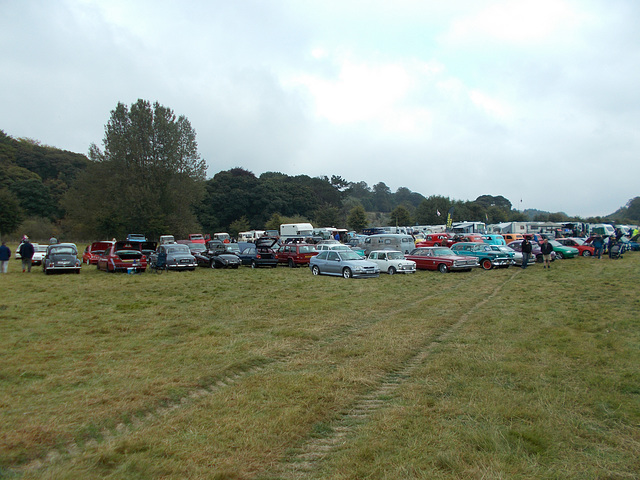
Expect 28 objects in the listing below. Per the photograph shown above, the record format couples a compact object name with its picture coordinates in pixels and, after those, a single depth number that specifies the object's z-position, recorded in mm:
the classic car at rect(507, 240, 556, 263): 27903
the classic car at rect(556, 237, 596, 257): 31289
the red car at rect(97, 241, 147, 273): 24203
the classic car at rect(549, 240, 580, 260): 30111
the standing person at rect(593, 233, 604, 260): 29516
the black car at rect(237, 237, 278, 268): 29172
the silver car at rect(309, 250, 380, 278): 21750
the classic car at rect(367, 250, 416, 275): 23078
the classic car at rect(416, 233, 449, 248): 36031
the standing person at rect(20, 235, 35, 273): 23000
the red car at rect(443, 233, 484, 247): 33103
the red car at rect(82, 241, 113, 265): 29922
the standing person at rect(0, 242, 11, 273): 21625
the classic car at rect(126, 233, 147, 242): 43156
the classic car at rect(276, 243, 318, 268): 28750
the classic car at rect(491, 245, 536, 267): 25978
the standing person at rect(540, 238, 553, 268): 24058
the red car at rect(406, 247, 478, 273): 23719
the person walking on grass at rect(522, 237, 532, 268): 24516
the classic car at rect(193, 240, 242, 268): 28531
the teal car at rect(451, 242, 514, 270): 25188
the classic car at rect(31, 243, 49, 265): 27031
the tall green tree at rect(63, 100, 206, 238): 50781
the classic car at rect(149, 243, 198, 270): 24844
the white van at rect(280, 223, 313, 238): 46969
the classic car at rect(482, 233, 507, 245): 33700
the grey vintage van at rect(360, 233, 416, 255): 31375
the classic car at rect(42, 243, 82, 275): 22797
